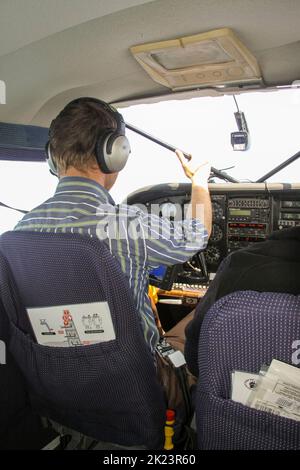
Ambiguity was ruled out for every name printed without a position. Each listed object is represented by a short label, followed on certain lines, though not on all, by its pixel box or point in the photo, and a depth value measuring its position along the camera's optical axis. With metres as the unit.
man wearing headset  1.04
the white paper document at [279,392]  0.67
